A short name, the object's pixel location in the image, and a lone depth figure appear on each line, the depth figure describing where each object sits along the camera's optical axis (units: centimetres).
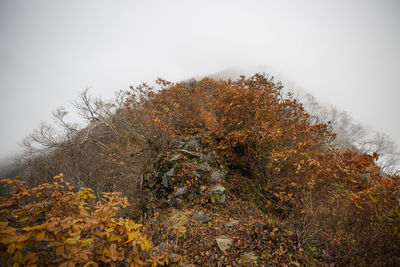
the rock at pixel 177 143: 614
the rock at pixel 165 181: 515
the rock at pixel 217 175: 492
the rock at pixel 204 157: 546
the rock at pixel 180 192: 478
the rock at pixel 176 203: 460
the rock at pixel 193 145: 595
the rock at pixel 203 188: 468
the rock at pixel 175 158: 547
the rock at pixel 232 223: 353
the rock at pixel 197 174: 497
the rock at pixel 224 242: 290
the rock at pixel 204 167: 511
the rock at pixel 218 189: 454
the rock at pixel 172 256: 269
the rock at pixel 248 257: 256
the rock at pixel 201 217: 388
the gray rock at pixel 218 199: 440
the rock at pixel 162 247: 291
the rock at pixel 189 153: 558
